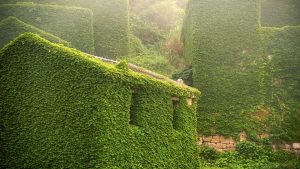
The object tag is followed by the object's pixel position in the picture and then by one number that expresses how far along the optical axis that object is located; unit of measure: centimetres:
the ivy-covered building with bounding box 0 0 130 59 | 1908
